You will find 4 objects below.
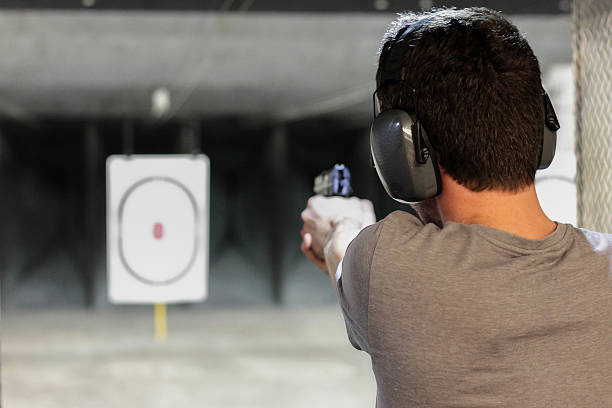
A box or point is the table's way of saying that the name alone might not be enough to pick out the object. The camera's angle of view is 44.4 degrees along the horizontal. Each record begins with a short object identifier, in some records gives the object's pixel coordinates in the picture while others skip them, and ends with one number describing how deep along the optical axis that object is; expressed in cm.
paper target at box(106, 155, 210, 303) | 470
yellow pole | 499
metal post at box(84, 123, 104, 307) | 630
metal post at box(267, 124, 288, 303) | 628
